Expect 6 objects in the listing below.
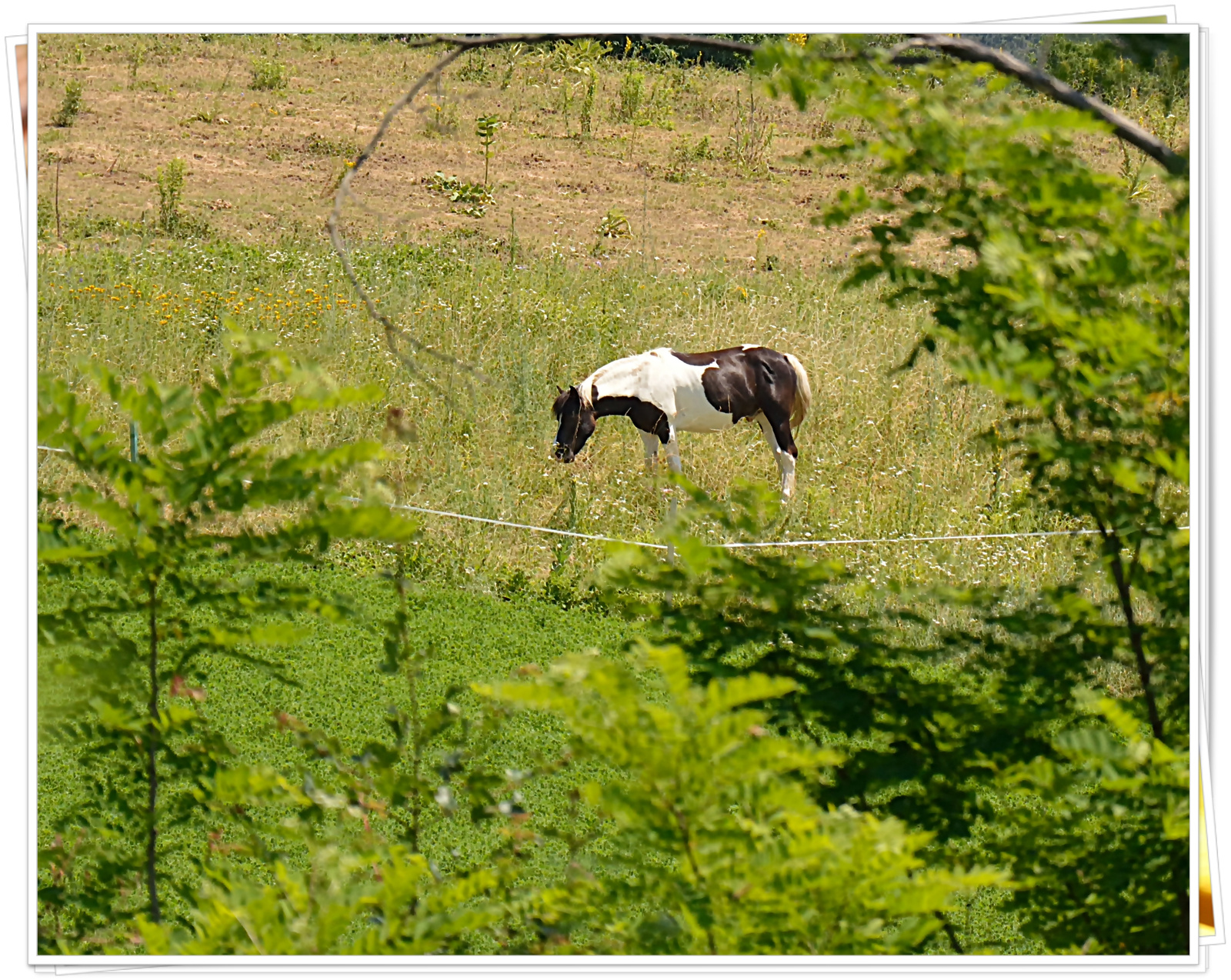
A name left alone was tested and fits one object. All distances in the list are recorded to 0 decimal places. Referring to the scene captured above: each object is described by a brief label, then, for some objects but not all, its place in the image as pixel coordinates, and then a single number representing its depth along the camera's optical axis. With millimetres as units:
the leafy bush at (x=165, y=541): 47518
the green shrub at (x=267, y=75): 92886
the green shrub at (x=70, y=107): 92274
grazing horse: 86633
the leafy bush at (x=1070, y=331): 43144
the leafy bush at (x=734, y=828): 38335
